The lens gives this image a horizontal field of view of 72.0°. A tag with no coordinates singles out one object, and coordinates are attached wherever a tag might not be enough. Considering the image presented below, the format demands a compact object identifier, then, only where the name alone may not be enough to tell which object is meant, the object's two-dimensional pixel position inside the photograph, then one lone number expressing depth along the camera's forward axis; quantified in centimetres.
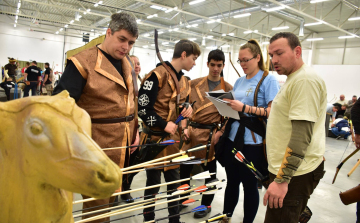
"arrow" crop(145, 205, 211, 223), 125
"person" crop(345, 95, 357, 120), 841
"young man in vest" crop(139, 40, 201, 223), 185
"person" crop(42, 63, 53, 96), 938
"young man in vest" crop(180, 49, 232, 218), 238
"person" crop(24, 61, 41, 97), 912
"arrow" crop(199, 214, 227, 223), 120
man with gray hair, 125
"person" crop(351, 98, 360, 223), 222
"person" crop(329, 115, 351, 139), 758
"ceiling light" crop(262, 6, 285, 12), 879
